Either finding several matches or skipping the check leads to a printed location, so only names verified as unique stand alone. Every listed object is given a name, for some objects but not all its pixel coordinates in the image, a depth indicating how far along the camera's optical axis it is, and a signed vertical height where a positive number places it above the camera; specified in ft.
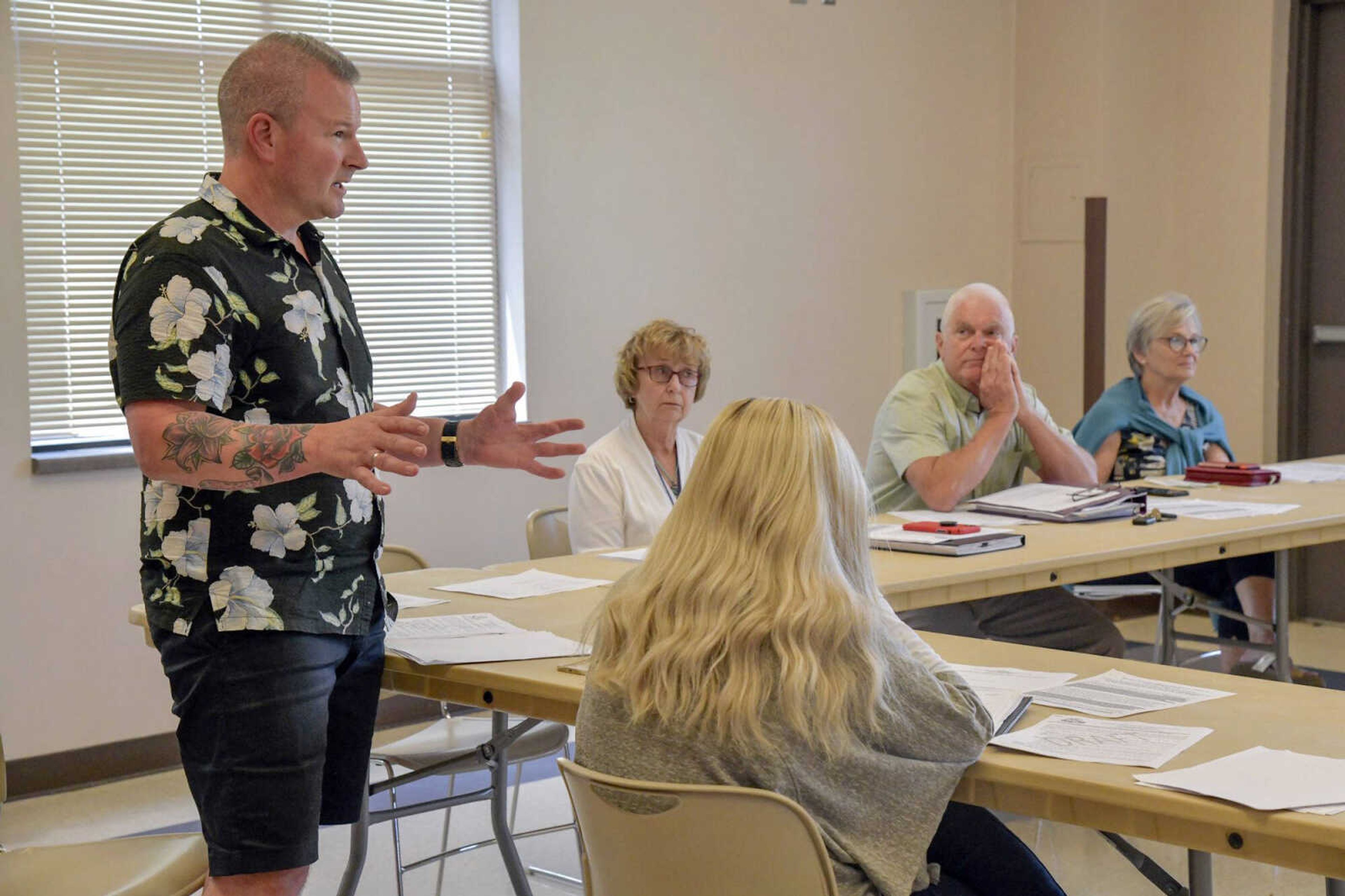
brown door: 19.70 +0.67
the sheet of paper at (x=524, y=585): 9.81 -1.73
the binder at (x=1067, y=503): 12.16 -1.49
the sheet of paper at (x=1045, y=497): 12.33 -1.46
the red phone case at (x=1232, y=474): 14.11 -1.43
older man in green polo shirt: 12.48 -1.08
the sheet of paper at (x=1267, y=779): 5.46 -1.73
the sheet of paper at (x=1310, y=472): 14.57 -1.49
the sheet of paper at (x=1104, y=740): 6.06 -1.74
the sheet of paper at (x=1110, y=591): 13.82 -2.50
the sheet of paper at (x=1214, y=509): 12.28 -1.55
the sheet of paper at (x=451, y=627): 8.51 -1.73
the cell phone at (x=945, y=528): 11.21 -1.53
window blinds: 13.94 +1.58
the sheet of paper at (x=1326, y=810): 5.32 -1.73
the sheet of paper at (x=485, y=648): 7.86 -1.73
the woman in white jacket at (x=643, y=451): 12.10 -1.04
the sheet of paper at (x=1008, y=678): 7.20 -1.73
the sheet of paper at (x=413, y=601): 9.52 -1.75
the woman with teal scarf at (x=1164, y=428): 14.82 -1.06
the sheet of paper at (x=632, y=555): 11.00 -1.70
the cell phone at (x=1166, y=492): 13.43 -1.52
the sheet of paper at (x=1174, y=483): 14.14 -1.52
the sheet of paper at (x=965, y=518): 12.06 -1.58
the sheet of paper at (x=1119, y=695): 6.81 -1.74
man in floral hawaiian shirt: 6.33 -0.53
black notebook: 10.62 -1.57
